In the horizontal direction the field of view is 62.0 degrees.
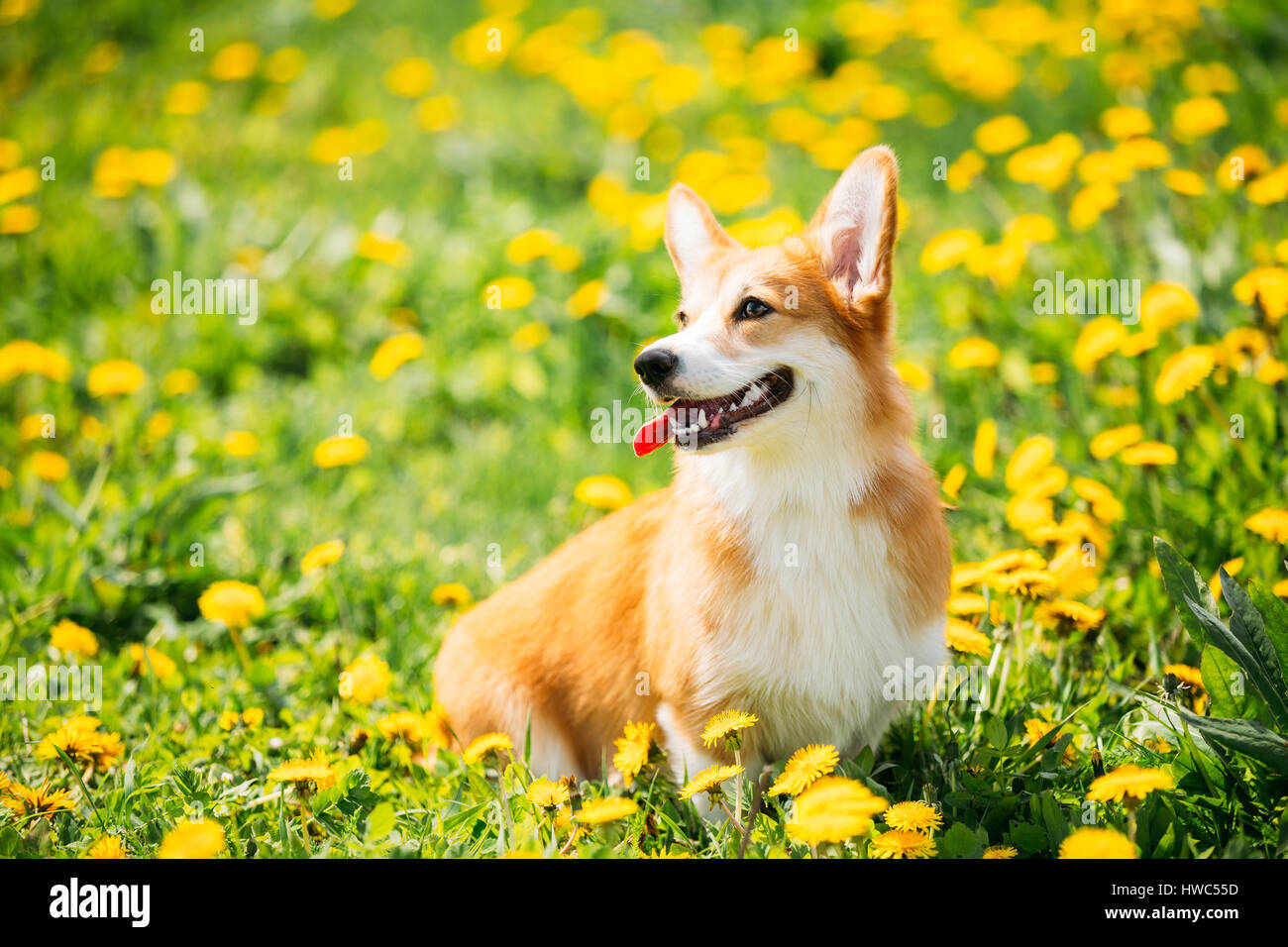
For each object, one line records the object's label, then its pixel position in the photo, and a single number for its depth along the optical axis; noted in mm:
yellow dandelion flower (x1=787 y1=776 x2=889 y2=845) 1917
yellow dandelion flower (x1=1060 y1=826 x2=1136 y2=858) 1947
